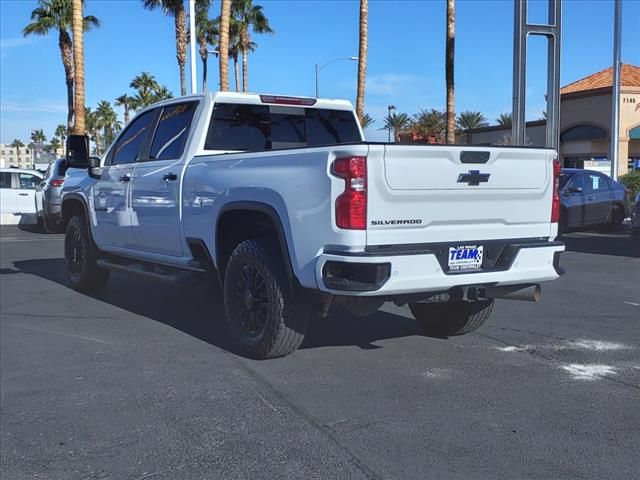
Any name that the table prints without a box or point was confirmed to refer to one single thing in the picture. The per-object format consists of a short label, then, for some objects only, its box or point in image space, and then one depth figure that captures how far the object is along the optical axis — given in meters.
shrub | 21.48
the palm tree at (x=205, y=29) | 41.78
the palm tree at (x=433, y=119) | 41.47
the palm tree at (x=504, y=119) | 57.56
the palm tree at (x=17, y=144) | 143.25
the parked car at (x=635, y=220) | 12.90
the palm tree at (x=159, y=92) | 67.88
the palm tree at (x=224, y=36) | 22.67
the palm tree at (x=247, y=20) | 41.53
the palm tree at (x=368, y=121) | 57.93
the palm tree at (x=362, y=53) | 24.27
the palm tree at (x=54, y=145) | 126.44
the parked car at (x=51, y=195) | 16.78
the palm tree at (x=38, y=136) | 136.62
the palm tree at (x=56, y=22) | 32.78
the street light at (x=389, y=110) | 61.87
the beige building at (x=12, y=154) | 176.35
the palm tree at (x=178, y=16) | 32.43
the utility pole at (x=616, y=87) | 21.42
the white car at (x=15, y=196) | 20.39
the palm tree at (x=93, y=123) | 95.75
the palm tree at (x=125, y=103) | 79.86
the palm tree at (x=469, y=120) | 62.65
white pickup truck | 4.75
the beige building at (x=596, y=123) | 31.44
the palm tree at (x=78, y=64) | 23.36
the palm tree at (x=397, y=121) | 62.83
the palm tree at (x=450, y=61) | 23.59
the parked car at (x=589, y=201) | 16.55
